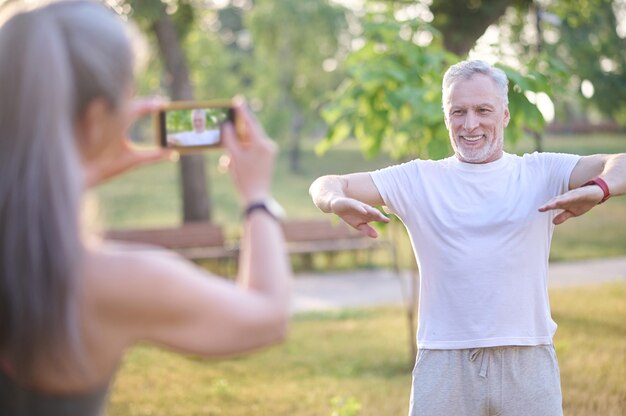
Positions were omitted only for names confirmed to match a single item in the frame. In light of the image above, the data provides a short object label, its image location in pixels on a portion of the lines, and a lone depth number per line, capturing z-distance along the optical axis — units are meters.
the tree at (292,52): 35.44
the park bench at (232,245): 14.97
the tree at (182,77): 17.25
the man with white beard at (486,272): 3.06
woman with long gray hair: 1.49
